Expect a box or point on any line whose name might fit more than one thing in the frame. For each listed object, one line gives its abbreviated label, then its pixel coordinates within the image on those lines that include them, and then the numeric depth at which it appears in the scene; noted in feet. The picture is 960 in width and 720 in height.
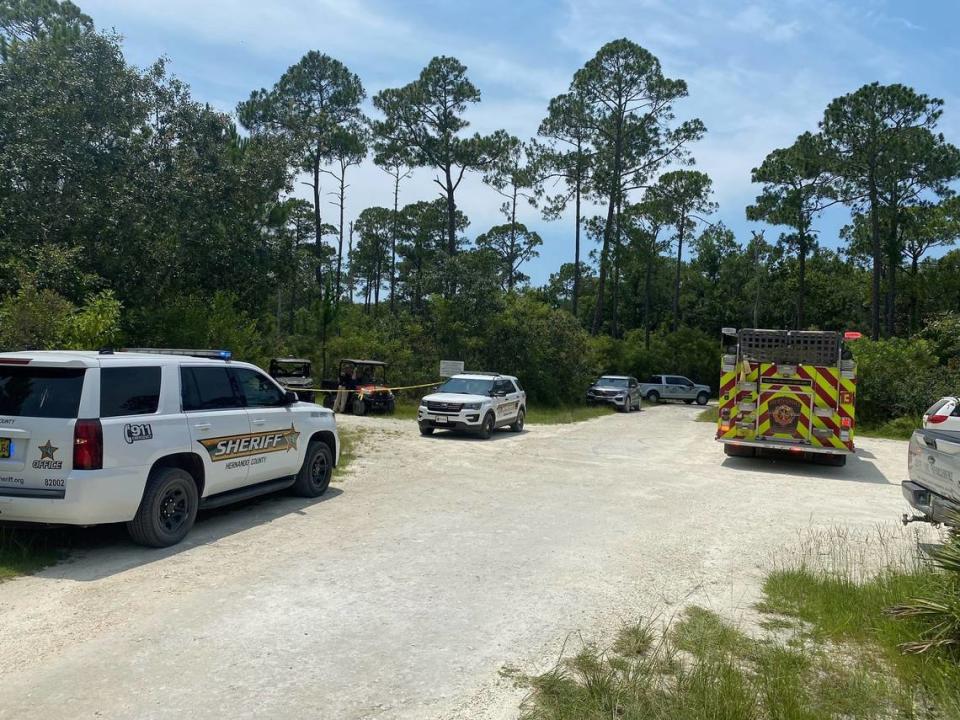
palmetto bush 14.37
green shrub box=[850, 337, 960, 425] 85.40
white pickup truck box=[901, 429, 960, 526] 22.20
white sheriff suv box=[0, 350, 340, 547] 20.65
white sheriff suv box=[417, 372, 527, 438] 59.62
